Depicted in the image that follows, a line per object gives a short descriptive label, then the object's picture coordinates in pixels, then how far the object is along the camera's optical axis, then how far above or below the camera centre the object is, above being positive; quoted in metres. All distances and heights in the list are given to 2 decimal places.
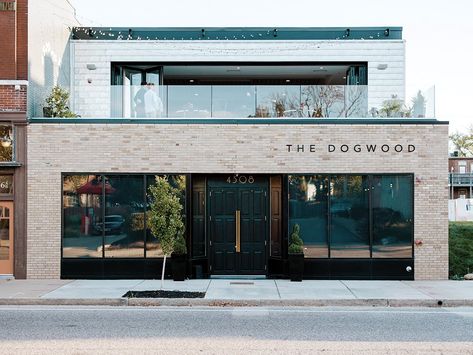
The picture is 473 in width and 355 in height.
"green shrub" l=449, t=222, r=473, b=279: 19.16 -2.43
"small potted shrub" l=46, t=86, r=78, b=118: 16.80 +2.20
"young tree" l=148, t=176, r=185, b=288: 14.07 -0.75
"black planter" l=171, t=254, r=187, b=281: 15.60 -2.15
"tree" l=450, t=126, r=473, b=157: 83.12 +5.64
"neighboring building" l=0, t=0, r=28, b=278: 15.98 +1.17
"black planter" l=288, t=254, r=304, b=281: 15.56 -2.13
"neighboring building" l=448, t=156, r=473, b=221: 80.12 +0.81
